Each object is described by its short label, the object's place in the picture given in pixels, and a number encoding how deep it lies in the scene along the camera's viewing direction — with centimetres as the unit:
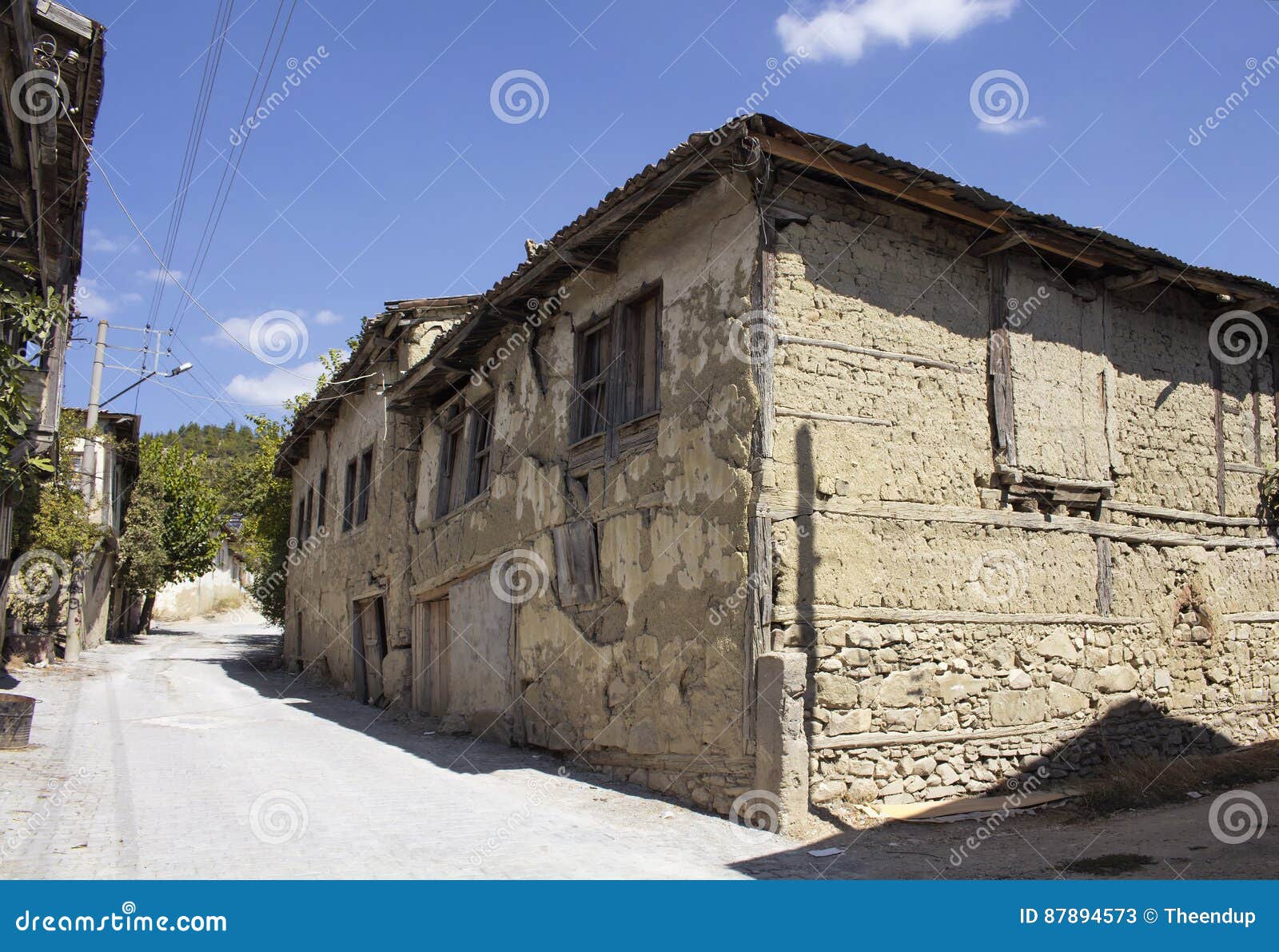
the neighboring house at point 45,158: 860
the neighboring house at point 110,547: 2548
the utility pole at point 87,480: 2080
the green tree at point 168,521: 2848
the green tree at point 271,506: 2584
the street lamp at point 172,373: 2347
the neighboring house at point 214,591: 4659
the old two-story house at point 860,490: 724
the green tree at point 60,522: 1817
